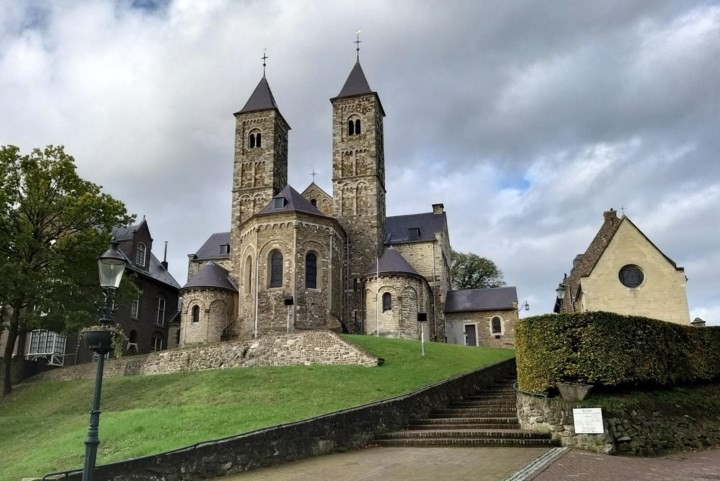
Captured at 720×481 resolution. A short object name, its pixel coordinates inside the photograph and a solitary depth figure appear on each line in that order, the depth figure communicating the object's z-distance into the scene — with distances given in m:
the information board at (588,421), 14.70
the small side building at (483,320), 48.81
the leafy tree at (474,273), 68.75
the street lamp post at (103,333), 8.73
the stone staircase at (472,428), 15.62
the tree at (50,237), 29.20
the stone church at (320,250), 38.12
